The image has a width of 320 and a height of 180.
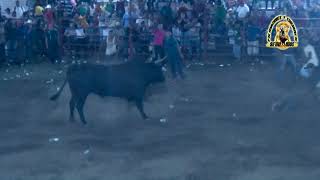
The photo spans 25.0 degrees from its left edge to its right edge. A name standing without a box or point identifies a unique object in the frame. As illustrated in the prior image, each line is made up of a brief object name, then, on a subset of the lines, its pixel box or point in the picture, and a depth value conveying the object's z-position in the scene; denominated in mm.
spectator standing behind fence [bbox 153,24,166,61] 19047
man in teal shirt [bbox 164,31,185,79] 17891
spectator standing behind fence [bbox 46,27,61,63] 22328
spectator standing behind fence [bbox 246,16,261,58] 21438
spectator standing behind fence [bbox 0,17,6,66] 21922
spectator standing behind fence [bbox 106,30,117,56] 22062
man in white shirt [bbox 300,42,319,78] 14891
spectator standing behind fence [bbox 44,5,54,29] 22922
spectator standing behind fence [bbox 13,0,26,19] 24517
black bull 13016
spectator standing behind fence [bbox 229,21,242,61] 21484
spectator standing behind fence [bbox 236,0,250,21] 22008
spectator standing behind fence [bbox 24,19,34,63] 22406
